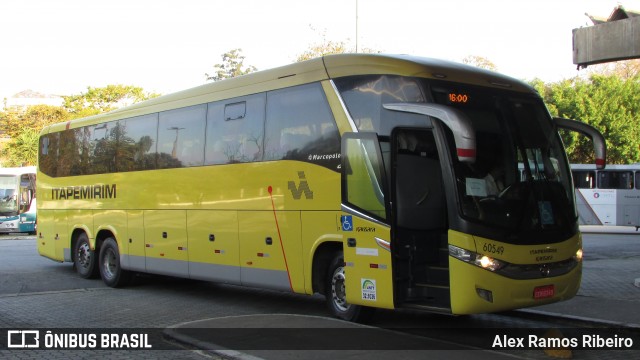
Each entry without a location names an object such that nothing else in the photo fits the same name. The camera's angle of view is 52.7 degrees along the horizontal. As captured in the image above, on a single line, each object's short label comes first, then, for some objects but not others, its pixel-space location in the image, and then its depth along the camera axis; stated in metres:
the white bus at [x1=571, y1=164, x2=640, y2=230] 31.64
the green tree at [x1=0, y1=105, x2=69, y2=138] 59.12
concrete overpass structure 12.04
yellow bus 7.50
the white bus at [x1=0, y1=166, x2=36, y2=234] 33.31
